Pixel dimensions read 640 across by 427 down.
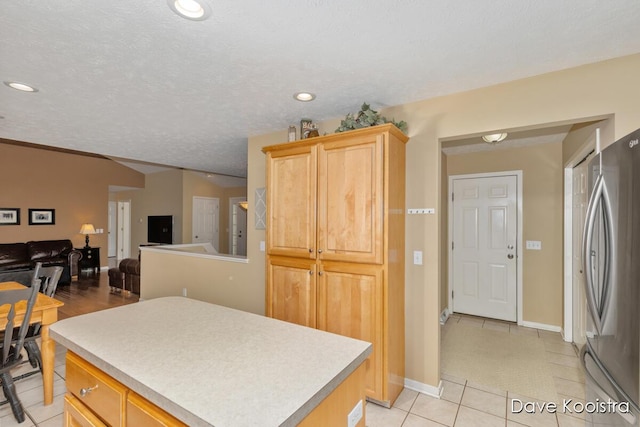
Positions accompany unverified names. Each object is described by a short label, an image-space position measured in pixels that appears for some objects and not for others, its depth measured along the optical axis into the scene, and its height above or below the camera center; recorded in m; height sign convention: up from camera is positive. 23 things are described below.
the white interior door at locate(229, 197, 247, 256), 9.02 -0.27
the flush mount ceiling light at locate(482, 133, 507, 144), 3.27 +0.87
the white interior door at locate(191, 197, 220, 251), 8.02 -0.14
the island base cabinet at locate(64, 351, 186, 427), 0.93 -0.64
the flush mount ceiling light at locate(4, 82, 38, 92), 2.20 +0.94
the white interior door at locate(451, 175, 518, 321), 4.10 -0.41
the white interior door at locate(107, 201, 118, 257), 9.69 -0.47
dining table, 2.22 -0.86
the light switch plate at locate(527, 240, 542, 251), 3.92 -0.35
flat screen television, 7.93 -0.35
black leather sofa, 5.95 -0.85
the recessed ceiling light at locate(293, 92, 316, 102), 2.39 +0.95
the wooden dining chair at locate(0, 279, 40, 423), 1.89 -0.81
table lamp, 7.21 -0.36
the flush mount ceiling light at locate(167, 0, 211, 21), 1.37 +0.95
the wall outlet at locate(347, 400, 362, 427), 1.07 -0.71
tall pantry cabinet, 2.21 -0.18
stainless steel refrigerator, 1.20 -0.29
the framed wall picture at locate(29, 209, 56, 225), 6.75 -0.03
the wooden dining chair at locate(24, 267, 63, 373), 2.54 -0.65
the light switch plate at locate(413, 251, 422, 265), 2.52 -0.33
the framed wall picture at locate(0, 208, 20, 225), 6.36 -0.03
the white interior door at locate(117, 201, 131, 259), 9.55 -0.47
